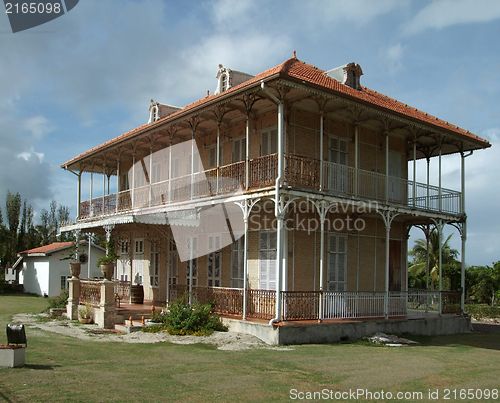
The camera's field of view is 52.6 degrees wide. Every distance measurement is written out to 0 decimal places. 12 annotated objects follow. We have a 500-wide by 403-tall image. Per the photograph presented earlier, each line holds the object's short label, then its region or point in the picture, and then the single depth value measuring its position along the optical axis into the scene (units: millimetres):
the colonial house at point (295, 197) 14180
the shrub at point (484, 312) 24453
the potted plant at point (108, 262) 16766
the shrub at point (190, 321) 13789
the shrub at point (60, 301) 19781
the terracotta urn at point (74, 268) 19016
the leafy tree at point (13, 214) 49606
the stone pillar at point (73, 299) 18330
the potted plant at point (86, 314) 17172
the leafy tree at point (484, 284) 33522
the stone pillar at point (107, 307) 15977
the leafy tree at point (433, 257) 37250
